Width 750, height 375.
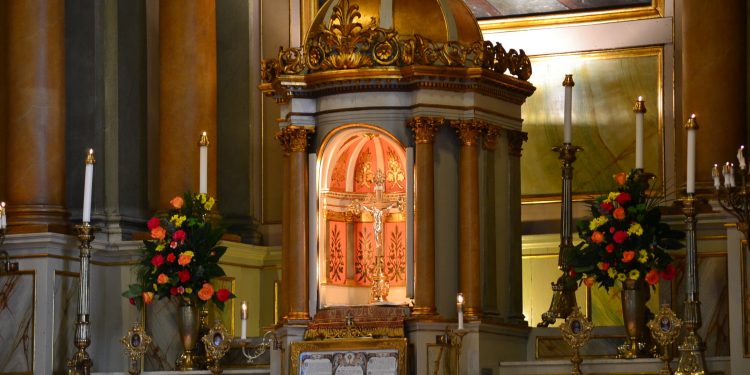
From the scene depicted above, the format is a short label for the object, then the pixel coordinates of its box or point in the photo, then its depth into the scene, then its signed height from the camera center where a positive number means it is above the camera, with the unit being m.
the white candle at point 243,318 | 17.09 -0.99
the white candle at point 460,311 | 15.74 -0.86
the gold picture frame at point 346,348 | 15.88 -1.18
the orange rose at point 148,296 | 17.91 -0.83
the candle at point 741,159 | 14.41 +0.35
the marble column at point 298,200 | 16.64 +0.07
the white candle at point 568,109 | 17.30 +0.89
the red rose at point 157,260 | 17.88 -0.49
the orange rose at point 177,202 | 18.11 +0.06
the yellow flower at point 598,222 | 16.38 -0.13
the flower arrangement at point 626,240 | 16.22 -0.29
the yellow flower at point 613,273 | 16.28 -0.57
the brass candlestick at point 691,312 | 15.28 -0.86
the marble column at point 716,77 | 18.14 +1.24
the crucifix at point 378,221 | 17.11 -0.12
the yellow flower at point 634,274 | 16.18 -0.57
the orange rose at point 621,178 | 16.58 +0.25
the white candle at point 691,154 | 15.44 +0.43
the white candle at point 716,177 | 14.71 +0.23
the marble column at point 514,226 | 17.00 -0.17
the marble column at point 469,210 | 16.36 -0.03
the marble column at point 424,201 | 16.22 +0.05
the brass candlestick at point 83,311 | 17.41 -0.94
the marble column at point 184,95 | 19.84 +1.19
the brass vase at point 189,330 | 17.95 -1.15
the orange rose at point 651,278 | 16.17 -0.61
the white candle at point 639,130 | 16.73 +0.68
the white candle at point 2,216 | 17.36 -0.07
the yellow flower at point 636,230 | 16.20 -0.20
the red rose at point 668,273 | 16.33 -0.57
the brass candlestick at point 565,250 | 16.97 -0.38
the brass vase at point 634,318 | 16.23 -0.95
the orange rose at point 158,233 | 17.92 -0.23
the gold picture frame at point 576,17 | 19.89 +2.01
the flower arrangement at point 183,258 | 17.91 -0.47
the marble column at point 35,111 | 19.03 +0.98
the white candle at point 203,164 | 18.39 +0.43
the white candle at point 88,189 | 17.41 +0.18
